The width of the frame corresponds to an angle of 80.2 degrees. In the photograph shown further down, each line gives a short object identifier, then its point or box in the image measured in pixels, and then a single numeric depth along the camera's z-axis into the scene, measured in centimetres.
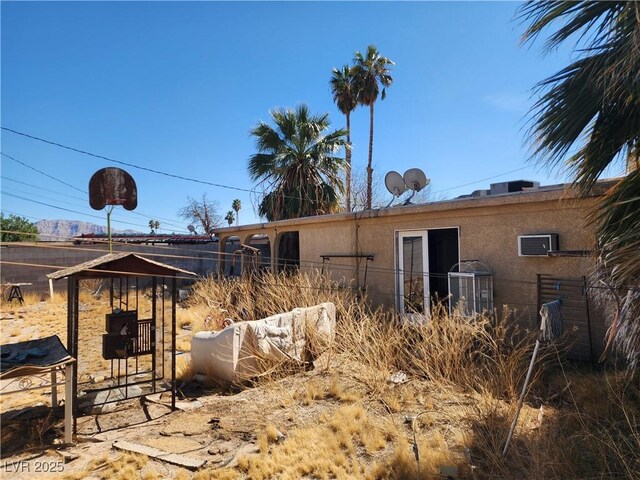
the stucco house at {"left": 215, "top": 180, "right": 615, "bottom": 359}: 579
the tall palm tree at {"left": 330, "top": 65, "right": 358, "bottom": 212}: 2116
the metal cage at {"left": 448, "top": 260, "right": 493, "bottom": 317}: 654
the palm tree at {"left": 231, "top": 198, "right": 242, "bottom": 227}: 4850
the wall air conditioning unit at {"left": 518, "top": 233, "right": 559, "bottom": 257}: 592
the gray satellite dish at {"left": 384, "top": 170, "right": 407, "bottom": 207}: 952
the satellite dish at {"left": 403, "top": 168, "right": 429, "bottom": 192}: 909
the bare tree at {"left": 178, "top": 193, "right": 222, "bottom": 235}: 3594
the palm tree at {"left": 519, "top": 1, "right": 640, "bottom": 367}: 311
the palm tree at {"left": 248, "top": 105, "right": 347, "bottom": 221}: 1559
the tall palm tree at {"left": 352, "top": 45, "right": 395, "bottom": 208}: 2088
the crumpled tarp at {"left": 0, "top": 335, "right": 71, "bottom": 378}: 421
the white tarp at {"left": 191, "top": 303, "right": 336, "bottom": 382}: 627
